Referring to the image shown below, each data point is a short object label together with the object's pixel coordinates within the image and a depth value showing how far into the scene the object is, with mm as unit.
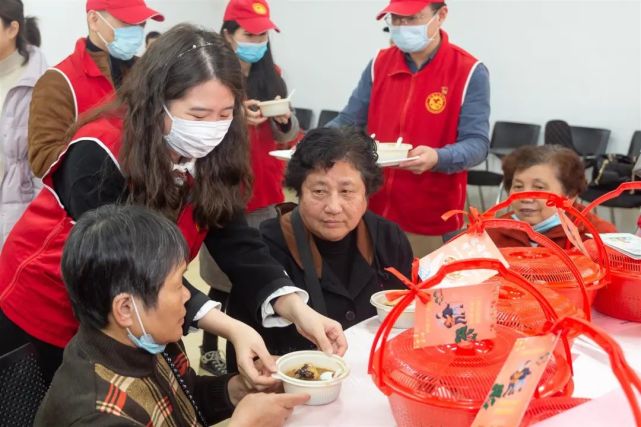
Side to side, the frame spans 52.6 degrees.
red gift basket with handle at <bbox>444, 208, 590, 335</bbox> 1307
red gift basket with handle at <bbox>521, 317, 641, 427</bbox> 709
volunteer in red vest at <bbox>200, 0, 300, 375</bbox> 2748
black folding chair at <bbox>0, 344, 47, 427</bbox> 1314
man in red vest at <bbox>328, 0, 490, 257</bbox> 2592
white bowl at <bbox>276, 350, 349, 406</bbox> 1213
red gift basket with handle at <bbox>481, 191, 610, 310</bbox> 1463
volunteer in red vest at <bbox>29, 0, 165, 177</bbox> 2123
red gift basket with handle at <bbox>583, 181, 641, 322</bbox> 1567
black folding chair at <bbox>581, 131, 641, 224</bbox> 4520
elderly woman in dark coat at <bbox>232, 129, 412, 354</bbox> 1960
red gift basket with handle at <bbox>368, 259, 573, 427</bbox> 966
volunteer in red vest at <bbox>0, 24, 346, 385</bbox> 1419
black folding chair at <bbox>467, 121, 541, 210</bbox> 5559
